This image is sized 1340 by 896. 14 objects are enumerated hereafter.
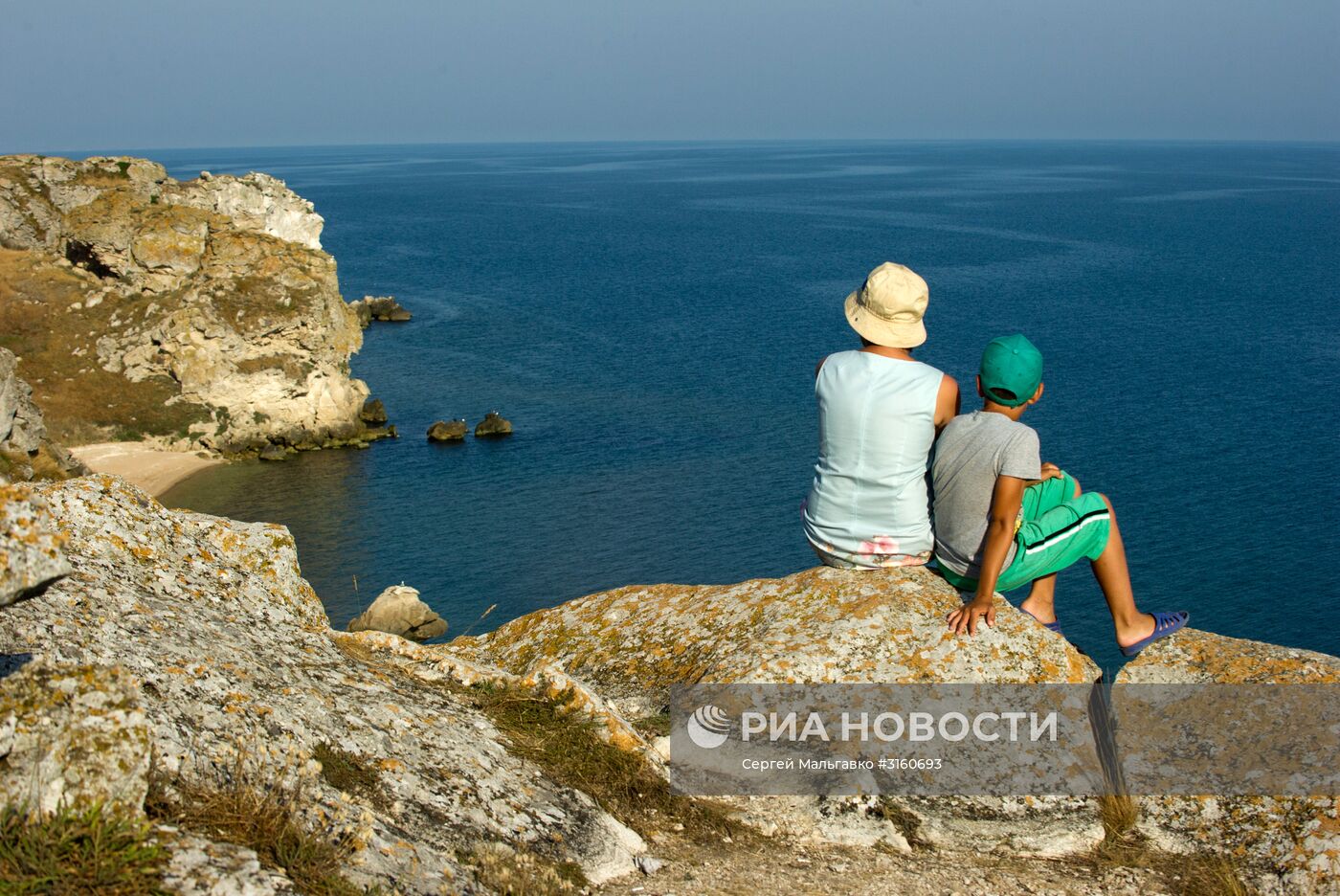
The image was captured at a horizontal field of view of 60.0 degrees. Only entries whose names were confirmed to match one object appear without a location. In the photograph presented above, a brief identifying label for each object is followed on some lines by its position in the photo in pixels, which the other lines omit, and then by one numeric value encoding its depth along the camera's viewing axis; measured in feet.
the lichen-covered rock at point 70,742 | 13.01
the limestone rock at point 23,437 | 150.92
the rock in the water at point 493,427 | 221.25
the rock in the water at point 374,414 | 234.17
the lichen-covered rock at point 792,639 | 21.57
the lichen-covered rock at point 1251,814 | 18.44
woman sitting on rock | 22.45
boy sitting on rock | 21.22
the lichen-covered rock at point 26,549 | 12.59
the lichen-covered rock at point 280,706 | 15.70
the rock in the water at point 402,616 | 132.16
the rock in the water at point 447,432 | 220.02
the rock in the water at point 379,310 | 332.39
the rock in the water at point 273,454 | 215.31
